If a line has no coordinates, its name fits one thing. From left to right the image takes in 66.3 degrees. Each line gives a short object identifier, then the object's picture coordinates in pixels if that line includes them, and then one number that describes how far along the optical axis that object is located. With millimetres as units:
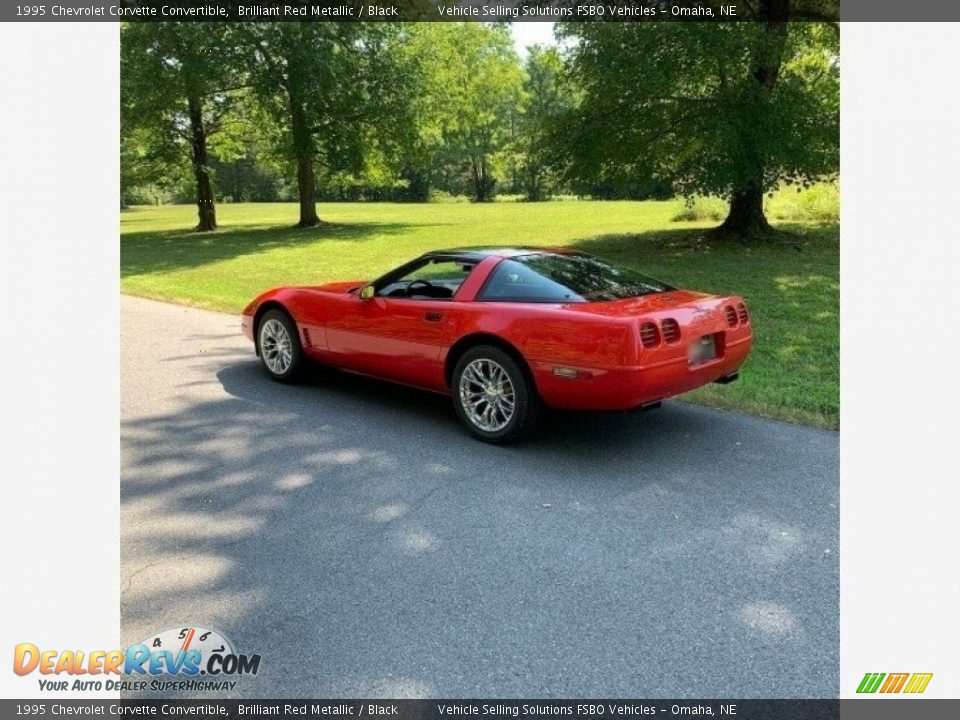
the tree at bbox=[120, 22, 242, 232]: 22594
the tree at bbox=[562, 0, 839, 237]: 13641
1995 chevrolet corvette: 4449
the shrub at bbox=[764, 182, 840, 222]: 21547
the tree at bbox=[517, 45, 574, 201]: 16875
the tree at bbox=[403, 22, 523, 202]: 26888
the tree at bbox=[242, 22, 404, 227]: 23109
